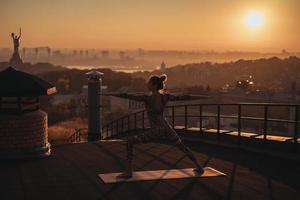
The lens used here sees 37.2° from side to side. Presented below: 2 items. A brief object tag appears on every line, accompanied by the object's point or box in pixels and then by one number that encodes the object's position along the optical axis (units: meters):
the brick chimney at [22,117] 9.61
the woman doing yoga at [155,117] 7.96
